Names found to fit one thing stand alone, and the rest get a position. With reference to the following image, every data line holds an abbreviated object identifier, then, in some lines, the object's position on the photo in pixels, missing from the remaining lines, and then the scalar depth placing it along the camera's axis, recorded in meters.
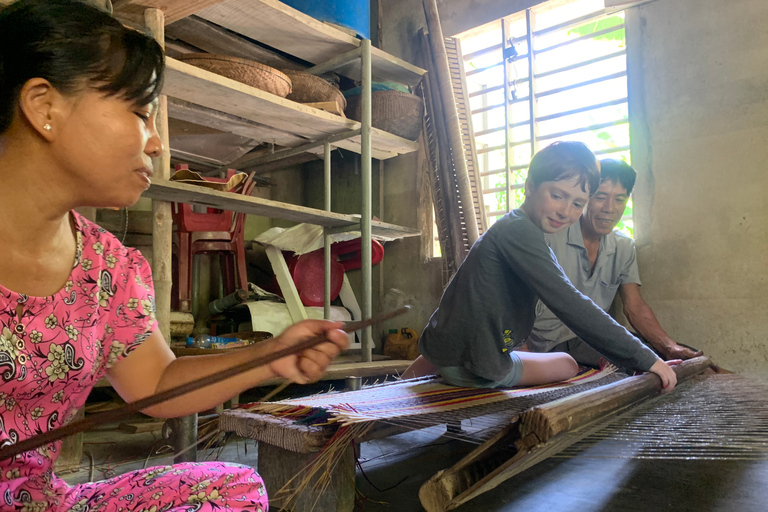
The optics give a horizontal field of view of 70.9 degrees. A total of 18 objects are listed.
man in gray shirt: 2.96
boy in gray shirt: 1.98
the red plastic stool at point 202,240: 3.73
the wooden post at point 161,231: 2.30
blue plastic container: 3.48
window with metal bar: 3.57
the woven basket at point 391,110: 3.99
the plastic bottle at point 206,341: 3.06
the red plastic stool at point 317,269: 4.36
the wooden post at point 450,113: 3.86
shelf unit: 2.50
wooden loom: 1.29
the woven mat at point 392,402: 1.51
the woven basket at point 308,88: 3.43
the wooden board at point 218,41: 3.33
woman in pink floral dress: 0.84
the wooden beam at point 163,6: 2.23
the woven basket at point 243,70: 2.82
